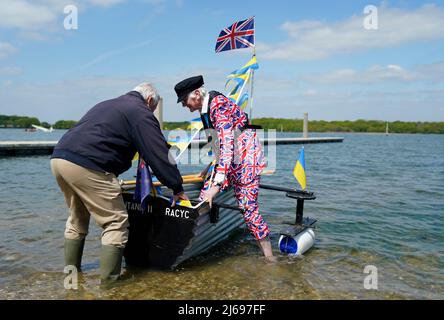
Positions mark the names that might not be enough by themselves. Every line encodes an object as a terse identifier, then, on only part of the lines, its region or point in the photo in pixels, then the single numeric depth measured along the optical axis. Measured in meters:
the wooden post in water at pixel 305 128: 49.95
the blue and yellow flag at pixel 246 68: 7.08
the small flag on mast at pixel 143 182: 4.27
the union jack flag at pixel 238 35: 7.40
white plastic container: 5.78
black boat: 4.46
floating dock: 23.19
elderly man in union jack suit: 4.59
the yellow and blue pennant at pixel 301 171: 6.04
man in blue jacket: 3.88
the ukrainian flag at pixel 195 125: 6.43
